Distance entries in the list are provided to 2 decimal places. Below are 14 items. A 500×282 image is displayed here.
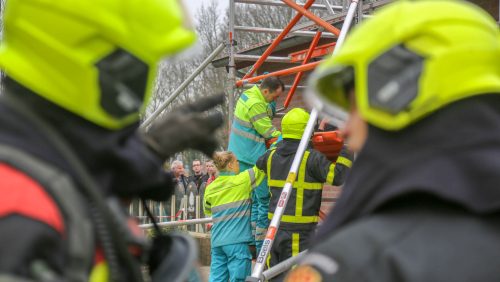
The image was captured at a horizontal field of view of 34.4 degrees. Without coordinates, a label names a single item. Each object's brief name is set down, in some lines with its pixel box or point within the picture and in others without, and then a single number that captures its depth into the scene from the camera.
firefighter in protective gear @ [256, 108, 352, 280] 6.43
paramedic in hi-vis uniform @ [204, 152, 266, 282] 7.40
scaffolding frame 5.54
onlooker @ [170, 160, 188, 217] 14.97
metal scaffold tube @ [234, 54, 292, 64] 7.95
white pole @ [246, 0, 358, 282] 5.49
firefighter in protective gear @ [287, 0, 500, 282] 1.45
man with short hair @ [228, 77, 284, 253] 7.17
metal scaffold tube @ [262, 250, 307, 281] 5.60
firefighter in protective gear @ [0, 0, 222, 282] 1.31
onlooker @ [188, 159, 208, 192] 15.75
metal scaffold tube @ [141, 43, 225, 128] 8.16
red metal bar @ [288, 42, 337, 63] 7.49
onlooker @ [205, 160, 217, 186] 12.55
